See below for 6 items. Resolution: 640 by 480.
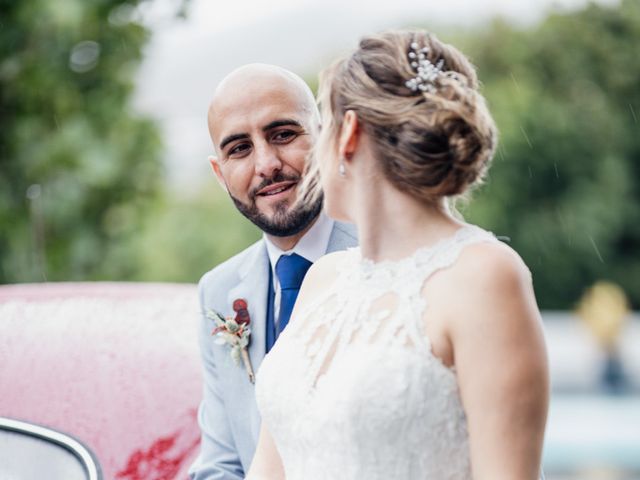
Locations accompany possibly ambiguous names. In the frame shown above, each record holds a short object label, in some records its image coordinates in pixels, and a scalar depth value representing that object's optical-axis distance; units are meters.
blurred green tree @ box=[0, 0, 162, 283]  7.84
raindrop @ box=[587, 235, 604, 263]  27.26
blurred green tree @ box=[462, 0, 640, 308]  29.22
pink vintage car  2.73
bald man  2.87
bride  1.90
